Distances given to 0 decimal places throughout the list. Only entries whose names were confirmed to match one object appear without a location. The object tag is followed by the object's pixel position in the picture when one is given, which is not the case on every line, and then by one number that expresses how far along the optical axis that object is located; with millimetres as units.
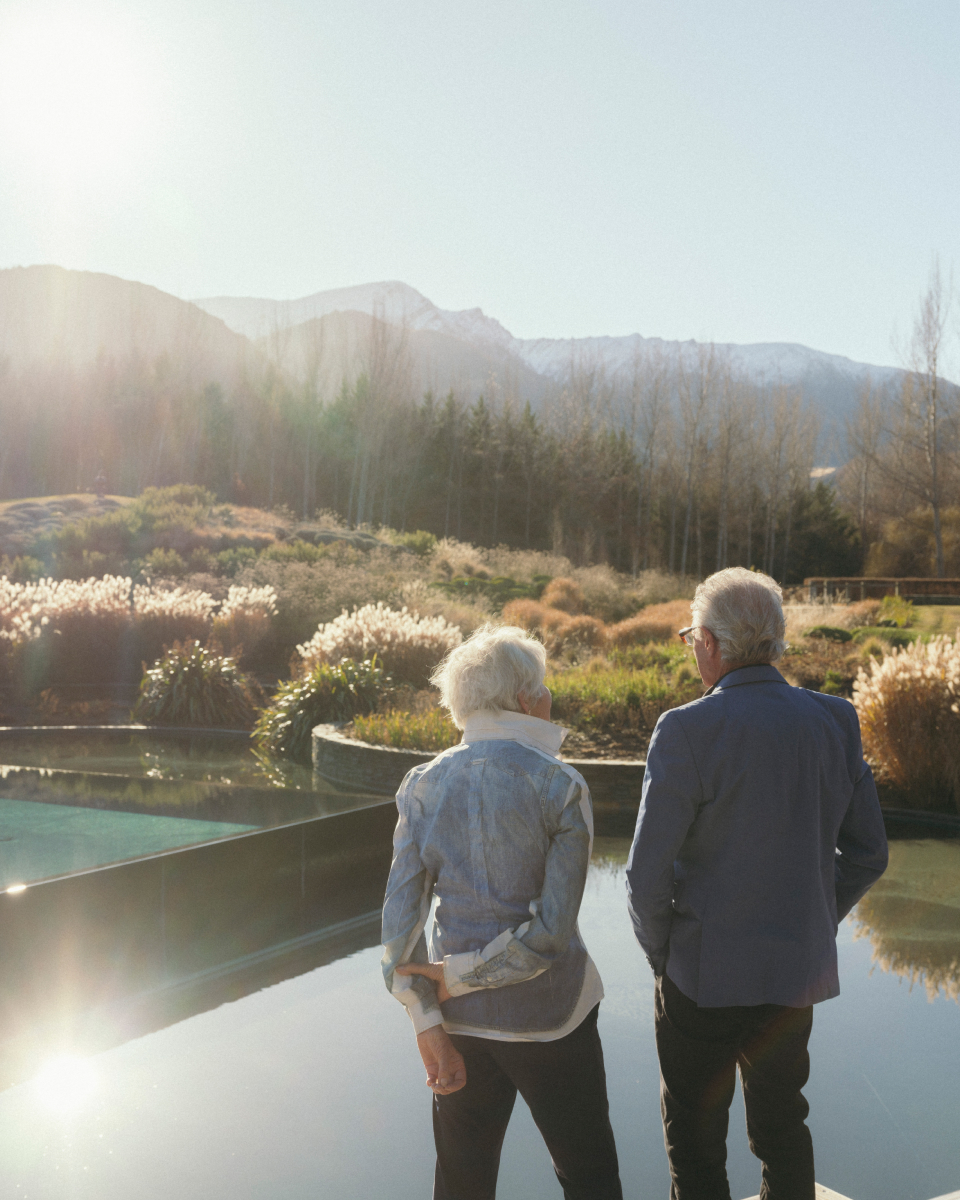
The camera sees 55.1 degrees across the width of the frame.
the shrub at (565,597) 19281
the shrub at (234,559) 18609
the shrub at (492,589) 19750
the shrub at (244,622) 12164
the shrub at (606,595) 20969
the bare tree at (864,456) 43031
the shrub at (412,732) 7270
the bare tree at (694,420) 36594
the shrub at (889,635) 12523
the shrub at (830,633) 13109
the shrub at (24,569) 17578
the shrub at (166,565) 17953
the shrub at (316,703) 8727
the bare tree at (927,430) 30939
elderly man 1771
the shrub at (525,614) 14117
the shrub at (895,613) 15620
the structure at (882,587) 24312
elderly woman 1768
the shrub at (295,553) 19766
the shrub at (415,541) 26766
